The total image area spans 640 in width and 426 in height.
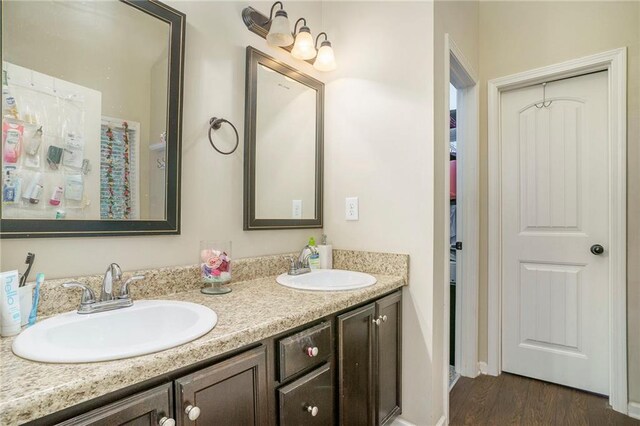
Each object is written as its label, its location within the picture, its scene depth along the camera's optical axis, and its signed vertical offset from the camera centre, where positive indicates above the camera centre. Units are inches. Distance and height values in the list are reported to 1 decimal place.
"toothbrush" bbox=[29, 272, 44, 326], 33.1 -9.1
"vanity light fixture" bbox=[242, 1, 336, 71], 58.6 +34.3
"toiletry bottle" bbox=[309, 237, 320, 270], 67.4 -9.3
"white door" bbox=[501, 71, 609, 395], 78.6 -5.0
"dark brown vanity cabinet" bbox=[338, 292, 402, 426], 47.6 -24.5
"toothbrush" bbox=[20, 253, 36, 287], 33.4 -5.7
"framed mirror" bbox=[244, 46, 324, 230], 59.9 +13.8
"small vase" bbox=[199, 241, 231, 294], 48.1 -7.9
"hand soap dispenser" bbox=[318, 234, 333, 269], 69.1 -9.3
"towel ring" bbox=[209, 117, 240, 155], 53.5 +14.9
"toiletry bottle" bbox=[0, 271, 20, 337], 30.1 -8.8
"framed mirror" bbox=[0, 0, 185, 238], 36.0 +12.2
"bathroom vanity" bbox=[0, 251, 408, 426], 23.0 -14.7
